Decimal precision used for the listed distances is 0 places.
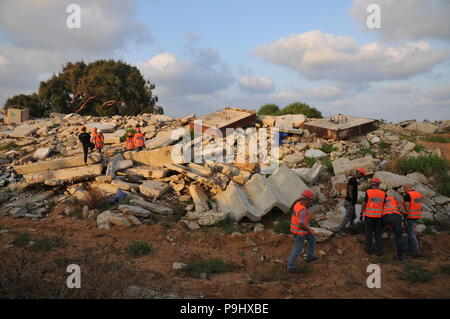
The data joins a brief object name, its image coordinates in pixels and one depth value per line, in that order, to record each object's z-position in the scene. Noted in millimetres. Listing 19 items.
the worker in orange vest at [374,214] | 5957
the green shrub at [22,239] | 6534
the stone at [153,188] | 8859
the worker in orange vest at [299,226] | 5355
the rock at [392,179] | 8216
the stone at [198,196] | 8320
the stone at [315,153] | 10945
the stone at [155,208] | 8141
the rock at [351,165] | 9312
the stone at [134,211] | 7824
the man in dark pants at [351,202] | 6738
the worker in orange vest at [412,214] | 5980
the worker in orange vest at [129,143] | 11406
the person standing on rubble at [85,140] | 9988
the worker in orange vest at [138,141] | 11320
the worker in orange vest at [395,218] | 5852
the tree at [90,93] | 30047
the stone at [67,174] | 9648
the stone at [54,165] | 10180
